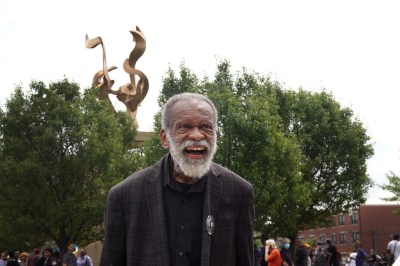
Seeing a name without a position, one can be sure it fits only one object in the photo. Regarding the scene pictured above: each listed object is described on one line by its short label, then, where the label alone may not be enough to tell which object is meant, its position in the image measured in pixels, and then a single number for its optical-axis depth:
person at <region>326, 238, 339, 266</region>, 24.19
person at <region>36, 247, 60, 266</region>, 19.73
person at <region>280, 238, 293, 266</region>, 18.88
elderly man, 3.23
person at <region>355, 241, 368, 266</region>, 23.14
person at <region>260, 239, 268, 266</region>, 22.17
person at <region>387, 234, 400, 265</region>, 18.75
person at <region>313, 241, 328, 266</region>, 23.17
